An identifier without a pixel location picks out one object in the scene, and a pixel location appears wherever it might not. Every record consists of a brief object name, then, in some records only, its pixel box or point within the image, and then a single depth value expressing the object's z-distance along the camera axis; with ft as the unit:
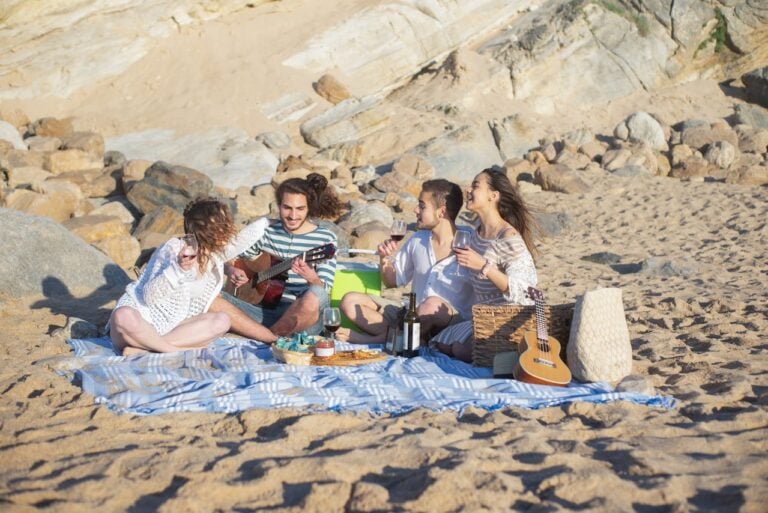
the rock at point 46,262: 22.88
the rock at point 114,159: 44.47
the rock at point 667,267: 27.55
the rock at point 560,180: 43.91
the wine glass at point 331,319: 16.80
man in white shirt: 18.56
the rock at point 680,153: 48.42
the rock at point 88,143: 44.75
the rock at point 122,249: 30.48
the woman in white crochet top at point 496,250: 16.93
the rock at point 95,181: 40.75
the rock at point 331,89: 54.39
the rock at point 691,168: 46.70
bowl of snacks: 16.47
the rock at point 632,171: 46.44
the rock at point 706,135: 50.80
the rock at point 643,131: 52.06
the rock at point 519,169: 46.76
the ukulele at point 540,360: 14.97
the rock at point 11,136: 45.44
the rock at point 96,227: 31.12
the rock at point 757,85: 57.52
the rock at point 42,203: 35.06
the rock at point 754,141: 50.03
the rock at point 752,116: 54.60
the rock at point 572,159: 48.52
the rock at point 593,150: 50.67
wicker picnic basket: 16.38
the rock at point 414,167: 46.06
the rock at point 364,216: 36.01
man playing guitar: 18.65
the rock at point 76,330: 18.92
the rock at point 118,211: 36.99
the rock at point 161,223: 34.14
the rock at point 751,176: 43.06
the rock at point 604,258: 30.91
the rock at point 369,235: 33.43
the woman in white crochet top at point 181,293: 17.08
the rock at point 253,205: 39.50
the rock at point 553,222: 36.46
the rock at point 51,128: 48.67
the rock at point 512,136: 51.85
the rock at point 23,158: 41.86
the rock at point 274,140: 49.47
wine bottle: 17.37
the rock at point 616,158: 48.21
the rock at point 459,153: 48.19
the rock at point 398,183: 42.73
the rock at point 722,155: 47.60
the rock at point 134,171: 40.47
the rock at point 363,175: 44.91
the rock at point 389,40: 57.36
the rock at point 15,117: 49.90
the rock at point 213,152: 44.39
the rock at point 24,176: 38.84
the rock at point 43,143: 46.11
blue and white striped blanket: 13.92
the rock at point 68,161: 42.52
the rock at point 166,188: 37.47
